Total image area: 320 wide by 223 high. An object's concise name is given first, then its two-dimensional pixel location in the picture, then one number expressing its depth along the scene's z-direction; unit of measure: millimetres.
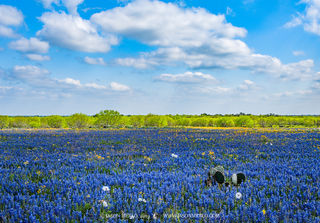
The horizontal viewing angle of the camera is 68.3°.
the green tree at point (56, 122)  60000
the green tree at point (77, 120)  54691
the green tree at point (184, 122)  79188
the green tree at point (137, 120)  68438
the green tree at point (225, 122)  65944
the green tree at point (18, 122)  67312
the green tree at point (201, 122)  73269
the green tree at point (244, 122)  62350
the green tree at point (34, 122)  65281
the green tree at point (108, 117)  55738
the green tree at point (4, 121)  61241
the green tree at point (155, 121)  64875
